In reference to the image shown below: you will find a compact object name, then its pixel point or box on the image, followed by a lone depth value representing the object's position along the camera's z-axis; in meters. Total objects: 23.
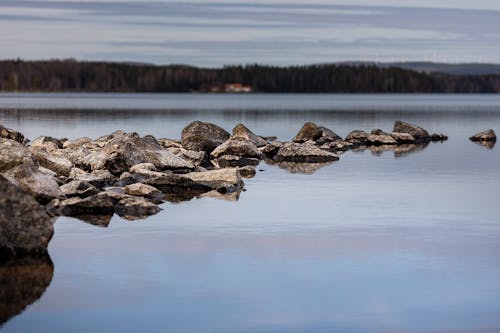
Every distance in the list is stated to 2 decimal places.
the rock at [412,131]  39.91
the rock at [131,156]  20.86
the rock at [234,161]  25.57
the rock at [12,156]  16.95
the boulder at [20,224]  11.30
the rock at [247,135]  31.98
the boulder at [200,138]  29.24
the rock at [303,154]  27.17
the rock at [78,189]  16.03
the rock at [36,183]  15.34
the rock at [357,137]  36.53
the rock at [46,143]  25.53
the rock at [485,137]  39.38
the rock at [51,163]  19.33
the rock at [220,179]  18.75
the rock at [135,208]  14.91
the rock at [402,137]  37.75
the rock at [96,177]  17.99
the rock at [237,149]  28.03
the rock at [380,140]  36.08
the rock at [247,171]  22.22
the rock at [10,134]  28.46
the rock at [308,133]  36.06
